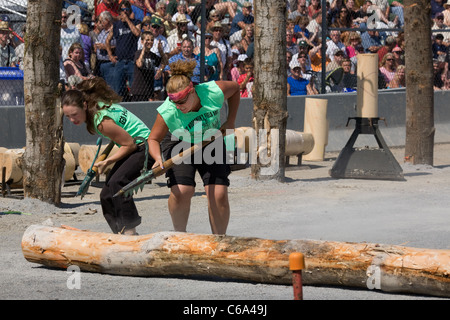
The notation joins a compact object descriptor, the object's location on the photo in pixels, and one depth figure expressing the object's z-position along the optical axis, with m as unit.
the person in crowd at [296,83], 15.25
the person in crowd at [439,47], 17.94
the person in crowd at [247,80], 14.53
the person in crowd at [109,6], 14.06
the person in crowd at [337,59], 15.84
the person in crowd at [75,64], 12.69
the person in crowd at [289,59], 15.23
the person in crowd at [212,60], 14.17
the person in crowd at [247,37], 15.42
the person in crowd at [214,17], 14.70
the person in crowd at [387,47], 17.25
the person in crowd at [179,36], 14.02
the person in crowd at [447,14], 19.36
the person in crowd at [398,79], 16.98
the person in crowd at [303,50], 15.36
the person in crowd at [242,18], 15.80
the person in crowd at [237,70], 14.77
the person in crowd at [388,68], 16.89
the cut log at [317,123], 14.31
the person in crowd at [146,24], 14.01
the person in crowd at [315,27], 16.03
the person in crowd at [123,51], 13.30
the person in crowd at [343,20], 16.69
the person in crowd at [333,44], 15.94
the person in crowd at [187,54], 13.56
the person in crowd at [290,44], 15.62
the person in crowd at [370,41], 17.02
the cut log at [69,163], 11.45
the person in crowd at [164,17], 14.35
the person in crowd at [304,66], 15.33
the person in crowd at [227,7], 15.59
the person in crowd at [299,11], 16.69
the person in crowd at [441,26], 18.36
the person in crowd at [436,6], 20.09
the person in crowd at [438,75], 17.84
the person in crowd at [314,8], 16.56
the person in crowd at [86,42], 13.30
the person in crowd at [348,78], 16.02
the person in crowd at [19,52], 13.16
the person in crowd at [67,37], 13.11
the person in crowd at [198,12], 14.51
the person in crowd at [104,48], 13.23
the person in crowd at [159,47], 13.67
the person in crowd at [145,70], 13.24
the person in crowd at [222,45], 14.50
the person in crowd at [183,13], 14.48
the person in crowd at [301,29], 16.23
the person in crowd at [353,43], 16.66
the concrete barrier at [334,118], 12.37
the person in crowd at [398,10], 19.12
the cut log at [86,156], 11.79
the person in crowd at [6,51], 13.05
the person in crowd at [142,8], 14.58
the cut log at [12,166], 10.78
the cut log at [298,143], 13.26
